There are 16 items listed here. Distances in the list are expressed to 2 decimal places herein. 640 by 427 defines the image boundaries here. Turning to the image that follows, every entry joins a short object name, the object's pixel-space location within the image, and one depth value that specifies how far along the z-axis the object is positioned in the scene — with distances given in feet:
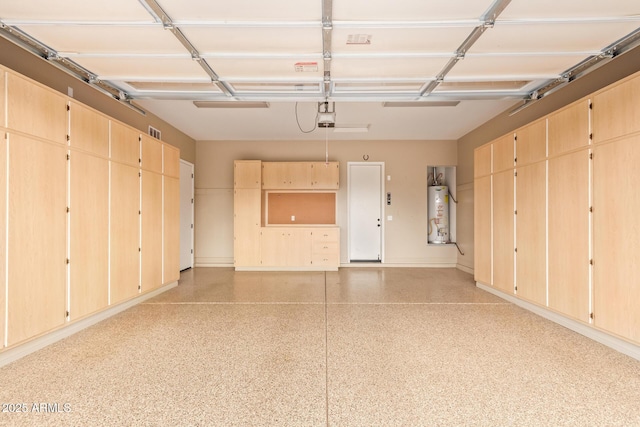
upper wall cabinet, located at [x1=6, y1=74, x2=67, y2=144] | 7.97
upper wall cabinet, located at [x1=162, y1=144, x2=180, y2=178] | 15.51
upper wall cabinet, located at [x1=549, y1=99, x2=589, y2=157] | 9.85
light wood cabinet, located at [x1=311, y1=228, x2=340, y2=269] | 21.42
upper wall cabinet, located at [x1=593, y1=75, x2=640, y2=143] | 8.30
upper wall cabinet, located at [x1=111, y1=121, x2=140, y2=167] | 11.86
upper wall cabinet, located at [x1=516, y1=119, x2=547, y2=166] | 11.69
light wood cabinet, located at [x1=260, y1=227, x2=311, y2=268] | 21.38
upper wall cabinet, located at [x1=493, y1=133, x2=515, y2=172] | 13.60
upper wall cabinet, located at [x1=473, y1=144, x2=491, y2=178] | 15.47
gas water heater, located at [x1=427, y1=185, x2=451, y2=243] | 23.73
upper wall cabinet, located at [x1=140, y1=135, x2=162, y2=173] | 13.75
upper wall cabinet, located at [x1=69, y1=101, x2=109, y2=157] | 9.93
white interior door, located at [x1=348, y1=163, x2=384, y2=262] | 23.40
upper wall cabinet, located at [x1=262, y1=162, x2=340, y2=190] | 22.11
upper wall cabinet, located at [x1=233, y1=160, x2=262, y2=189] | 21.61
